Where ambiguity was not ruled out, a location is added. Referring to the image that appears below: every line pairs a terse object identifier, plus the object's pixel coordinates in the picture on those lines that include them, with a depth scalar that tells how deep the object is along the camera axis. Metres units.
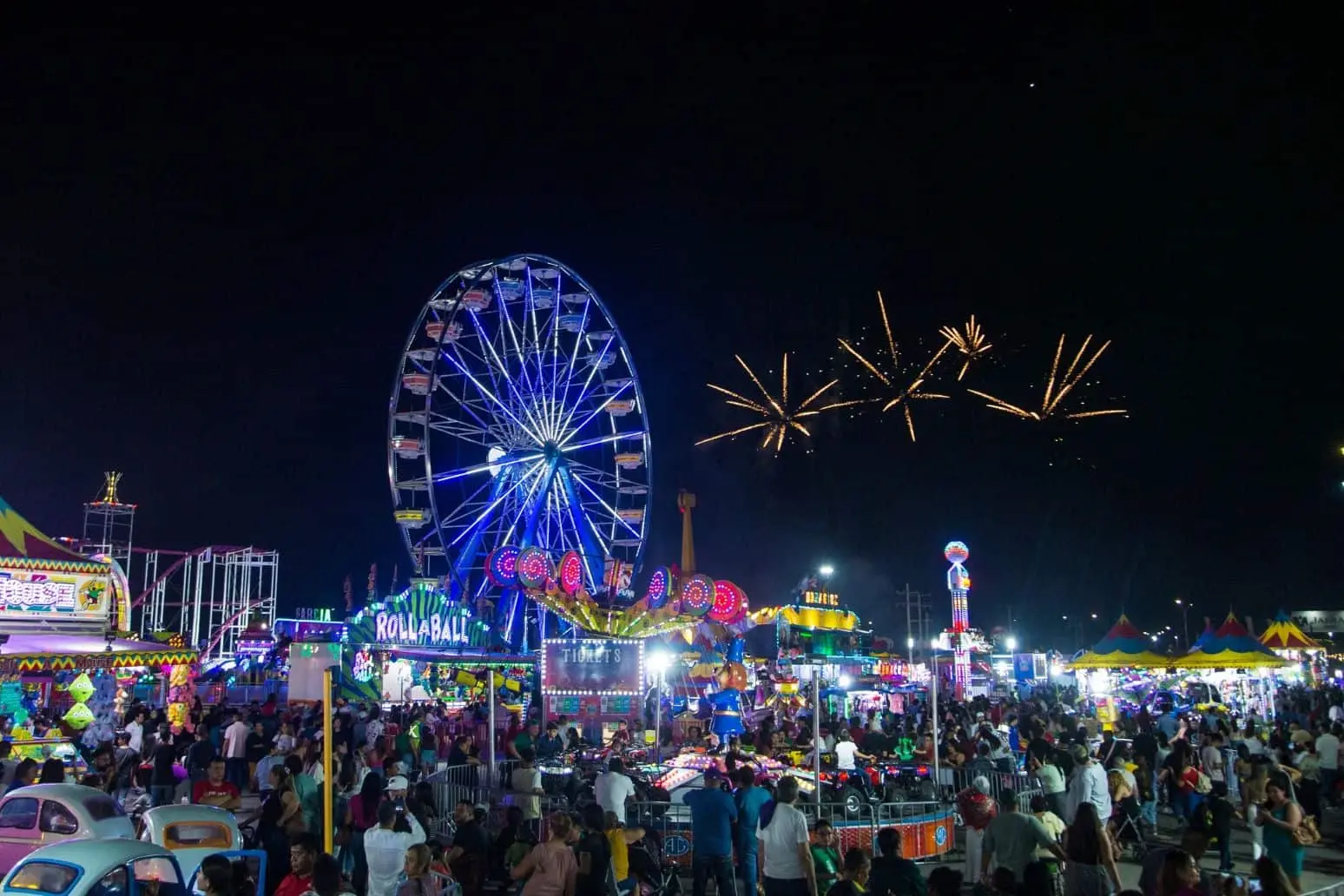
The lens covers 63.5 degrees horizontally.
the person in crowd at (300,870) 6.46
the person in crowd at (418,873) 6.63
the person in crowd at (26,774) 11.15
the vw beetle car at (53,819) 8.73
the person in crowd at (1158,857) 6.91
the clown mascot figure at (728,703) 19.05
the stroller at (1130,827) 11.62
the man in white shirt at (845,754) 13.34
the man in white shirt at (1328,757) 15.13
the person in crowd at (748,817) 8.72
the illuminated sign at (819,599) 40.59
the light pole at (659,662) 20.98
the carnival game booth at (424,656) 25.52
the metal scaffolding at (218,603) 49.62
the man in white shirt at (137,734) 16.45
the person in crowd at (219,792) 9.95
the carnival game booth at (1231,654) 25.42
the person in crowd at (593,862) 7.41
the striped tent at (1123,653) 26.42
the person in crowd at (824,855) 8.07
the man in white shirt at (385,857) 7.23
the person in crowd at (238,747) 14.66
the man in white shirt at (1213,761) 14.47
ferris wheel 31.62
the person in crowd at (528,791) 10.77
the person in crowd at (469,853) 8.33
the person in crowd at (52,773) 10.98
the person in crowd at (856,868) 6.48
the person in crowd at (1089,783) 9.93
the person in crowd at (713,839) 8.64
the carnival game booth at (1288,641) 33.00
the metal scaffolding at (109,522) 48.75
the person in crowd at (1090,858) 6.98
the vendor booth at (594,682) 20.45
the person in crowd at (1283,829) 8.17
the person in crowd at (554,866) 6.90
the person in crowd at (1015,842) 7.20
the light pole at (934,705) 12.71
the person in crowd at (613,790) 9.69
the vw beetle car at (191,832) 8.55
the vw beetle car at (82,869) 6.38
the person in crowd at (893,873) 6.44
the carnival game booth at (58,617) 15.07
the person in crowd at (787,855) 7.53
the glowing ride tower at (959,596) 49.30
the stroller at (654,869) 8.48
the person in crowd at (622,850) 8.09
